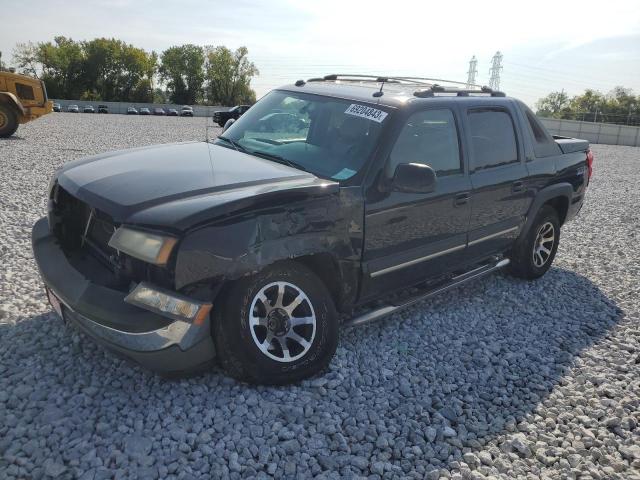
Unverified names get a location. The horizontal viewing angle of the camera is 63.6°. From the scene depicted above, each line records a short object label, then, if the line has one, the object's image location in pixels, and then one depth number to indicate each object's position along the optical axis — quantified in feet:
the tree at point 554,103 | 305.12
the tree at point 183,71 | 265.95
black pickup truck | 8.89
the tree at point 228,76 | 267.80
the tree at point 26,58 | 251.80
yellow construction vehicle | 46.98
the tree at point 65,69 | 239.50
